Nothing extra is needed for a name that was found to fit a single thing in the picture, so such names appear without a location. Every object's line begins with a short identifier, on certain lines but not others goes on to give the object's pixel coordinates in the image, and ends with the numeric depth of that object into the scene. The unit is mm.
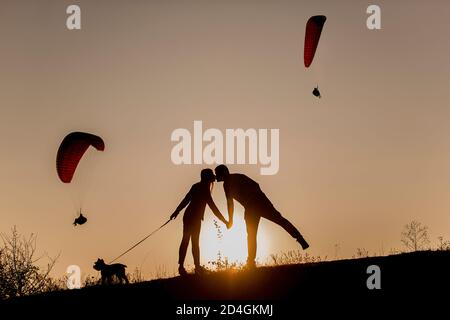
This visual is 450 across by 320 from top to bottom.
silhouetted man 17281
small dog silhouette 22547
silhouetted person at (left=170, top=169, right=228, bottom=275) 17597
